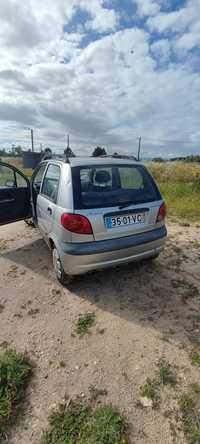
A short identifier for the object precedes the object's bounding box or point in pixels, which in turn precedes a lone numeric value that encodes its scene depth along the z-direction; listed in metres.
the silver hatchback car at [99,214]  2.29
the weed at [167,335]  2.05
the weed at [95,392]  1.57
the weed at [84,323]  2.16
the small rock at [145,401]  1.53
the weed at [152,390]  1.57
